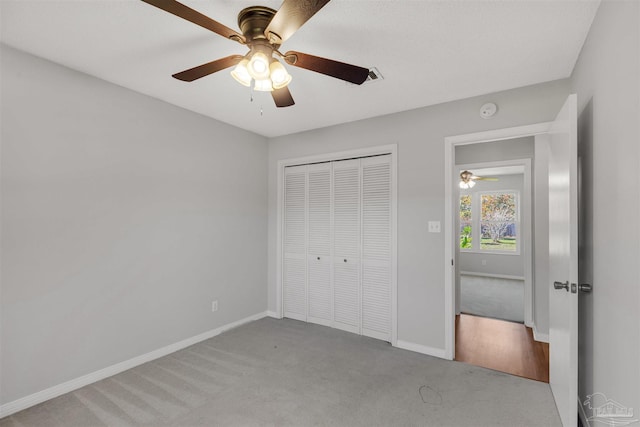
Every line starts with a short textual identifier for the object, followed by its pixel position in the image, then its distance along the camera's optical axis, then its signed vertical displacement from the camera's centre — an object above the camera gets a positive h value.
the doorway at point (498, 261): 2.89 -0.84
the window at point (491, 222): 7.04 -0.14
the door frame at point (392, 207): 3.19 +0.10
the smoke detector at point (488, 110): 2.70 +0.94
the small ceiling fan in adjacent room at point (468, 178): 5.70 +0.72
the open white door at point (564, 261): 1.69 -0.27
